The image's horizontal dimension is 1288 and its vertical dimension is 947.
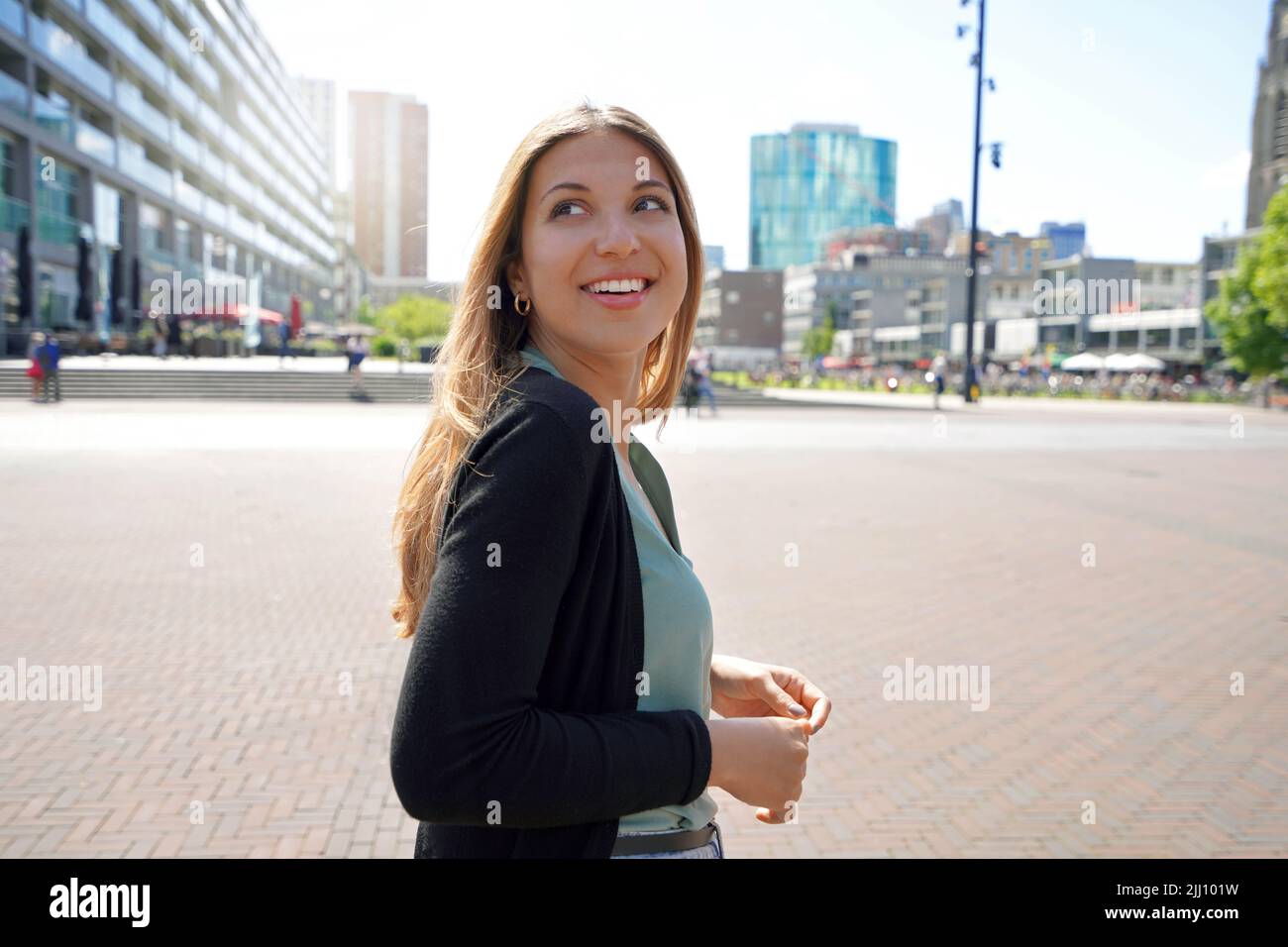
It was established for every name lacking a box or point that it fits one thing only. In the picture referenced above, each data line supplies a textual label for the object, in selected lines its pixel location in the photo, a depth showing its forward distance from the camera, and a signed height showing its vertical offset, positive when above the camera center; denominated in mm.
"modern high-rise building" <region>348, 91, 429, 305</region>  168750 +31068
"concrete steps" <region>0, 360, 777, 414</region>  29266 -615
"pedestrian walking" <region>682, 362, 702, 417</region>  30359 -334
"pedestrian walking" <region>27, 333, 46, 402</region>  25625 -255
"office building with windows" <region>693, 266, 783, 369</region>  146625 +8297
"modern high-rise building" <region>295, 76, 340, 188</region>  176125 +44430
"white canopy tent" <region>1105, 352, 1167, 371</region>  67438 +1293
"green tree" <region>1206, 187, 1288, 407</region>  54884 +3647
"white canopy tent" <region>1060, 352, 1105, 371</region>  70000 +1304
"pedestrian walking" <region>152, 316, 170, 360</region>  38500 +906
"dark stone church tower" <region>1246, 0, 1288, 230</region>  81562 +21150
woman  1241 -248
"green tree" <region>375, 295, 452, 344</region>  80750 +3710
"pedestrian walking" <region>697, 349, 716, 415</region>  31328 -278
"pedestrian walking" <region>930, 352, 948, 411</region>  37662 +240
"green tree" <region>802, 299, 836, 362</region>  136125 +4744
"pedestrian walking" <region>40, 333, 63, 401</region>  25719 -153
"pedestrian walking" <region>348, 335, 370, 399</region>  32266 -24
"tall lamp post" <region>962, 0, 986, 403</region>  35406 +3610
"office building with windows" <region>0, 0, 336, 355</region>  37719 +9958
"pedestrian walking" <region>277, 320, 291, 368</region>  40203 +1407
